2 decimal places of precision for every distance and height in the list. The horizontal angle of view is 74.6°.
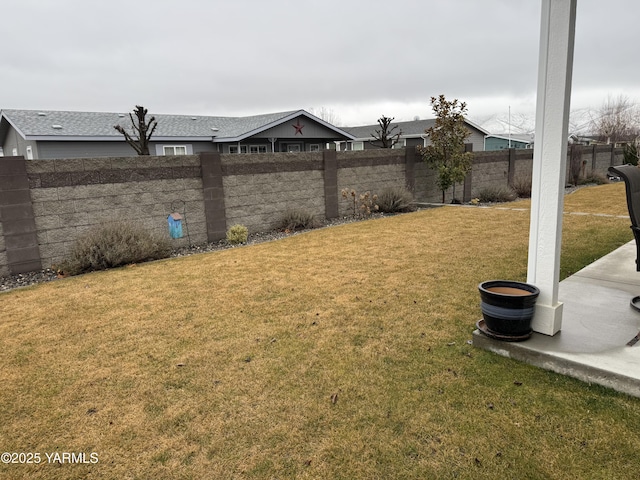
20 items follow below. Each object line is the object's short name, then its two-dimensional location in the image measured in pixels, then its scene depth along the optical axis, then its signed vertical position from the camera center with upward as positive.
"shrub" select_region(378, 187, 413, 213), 12.18 -0.91
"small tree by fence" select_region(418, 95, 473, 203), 13.16 +0.80
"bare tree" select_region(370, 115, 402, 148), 16.98 +2.03
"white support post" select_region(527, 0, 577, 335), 3.07 +0.06
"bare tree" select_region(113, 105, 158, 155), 10.37 +1.16
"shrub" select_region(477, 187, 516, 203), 14.65 -1.02
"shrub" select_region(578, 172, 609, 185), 20.20 -0.82
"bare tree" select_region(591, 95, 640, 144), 46.31 +5.08
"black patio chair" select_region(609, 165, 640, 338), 3.89 -0.32
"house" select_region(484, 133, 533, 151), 41.06 +2.30
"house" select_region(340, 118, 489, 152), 32.16 +2.69
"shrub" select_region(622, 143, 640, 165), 22.25 +0.42
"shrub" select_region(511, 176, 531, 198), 15.98 -0.85
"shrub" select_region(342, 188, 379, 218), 11.61 -0.91
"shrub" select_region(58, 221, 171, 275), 6.84 -1.18
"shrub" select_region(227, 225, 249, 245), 8.98 -1.30
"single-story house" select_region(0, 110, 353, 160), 17.89 +2.01
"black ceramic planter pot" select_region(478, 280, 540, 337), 3.29 -1.13
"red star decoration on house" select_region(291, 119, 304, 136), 22.61 +2.38
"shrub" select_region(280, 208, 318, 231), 10.16 -1.17
